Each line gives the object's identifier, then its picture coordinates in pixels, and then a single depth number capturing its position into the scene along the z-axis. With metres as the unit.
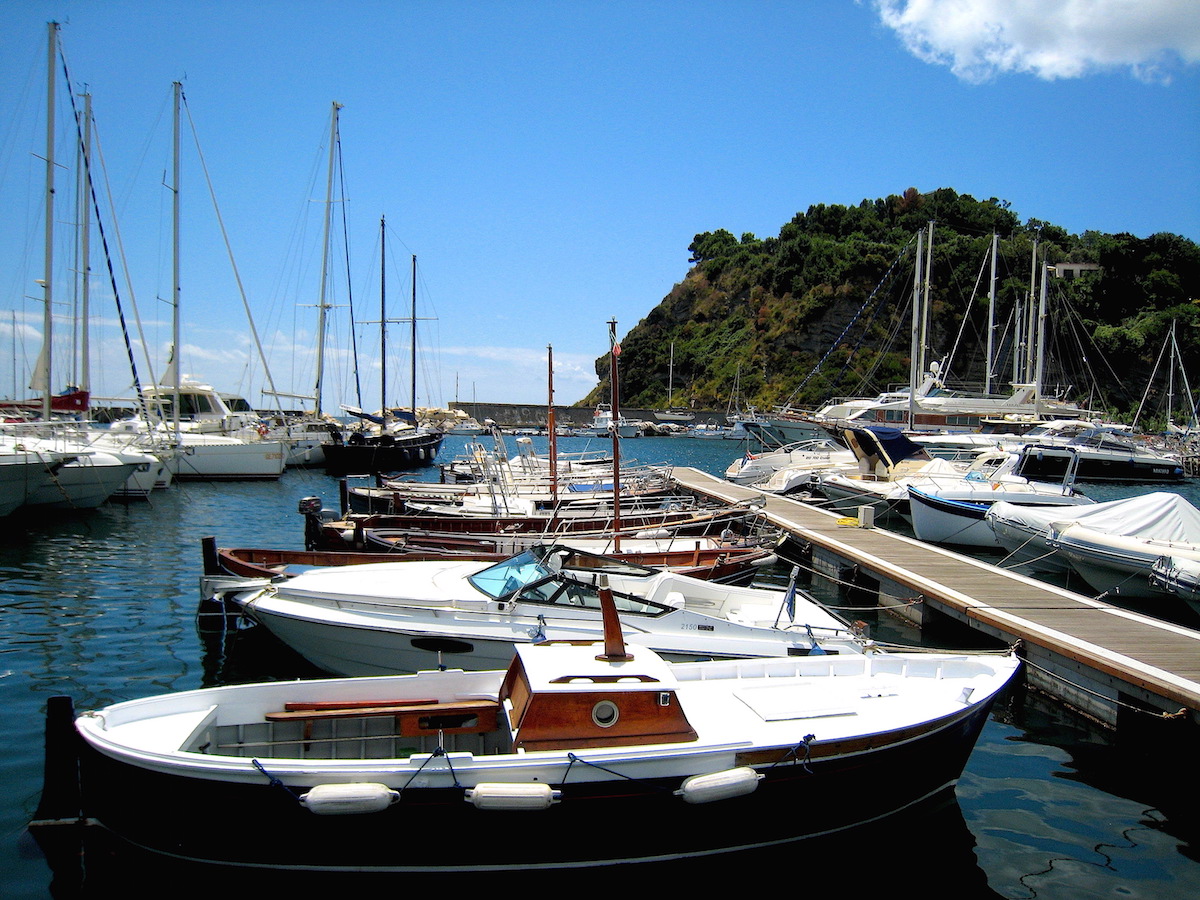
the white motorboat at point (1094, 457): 41.28
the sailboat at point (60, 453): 24.19
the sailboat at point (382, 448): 42.03
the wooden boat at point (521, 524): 17.77
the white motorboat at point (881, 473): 26.77
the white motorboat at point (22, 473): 22.61
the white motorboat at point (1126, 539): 14.51
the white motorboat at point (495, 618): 9.84
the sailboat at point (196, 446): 36.19
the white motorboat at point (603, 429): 95.94
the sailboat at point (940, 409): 48.72
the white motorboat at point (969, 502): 21.75
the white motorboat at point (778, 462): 33.50
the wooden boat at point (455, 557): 13.29
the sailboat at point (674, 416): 100.38
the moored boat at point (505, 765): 5.63
